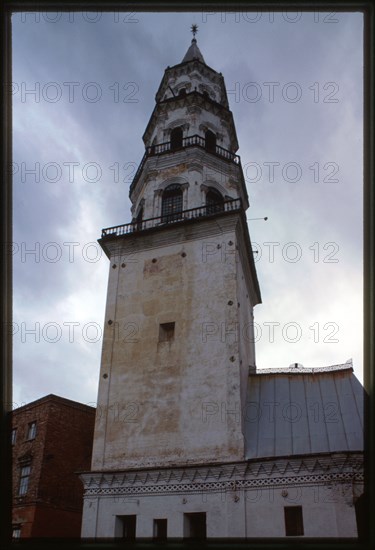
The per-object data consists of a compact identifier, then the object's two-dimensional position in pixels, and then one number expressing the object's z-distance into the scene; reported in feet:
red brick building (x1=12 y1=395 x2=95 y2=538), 84.02
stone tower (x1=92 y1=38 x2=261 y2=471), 64.13
